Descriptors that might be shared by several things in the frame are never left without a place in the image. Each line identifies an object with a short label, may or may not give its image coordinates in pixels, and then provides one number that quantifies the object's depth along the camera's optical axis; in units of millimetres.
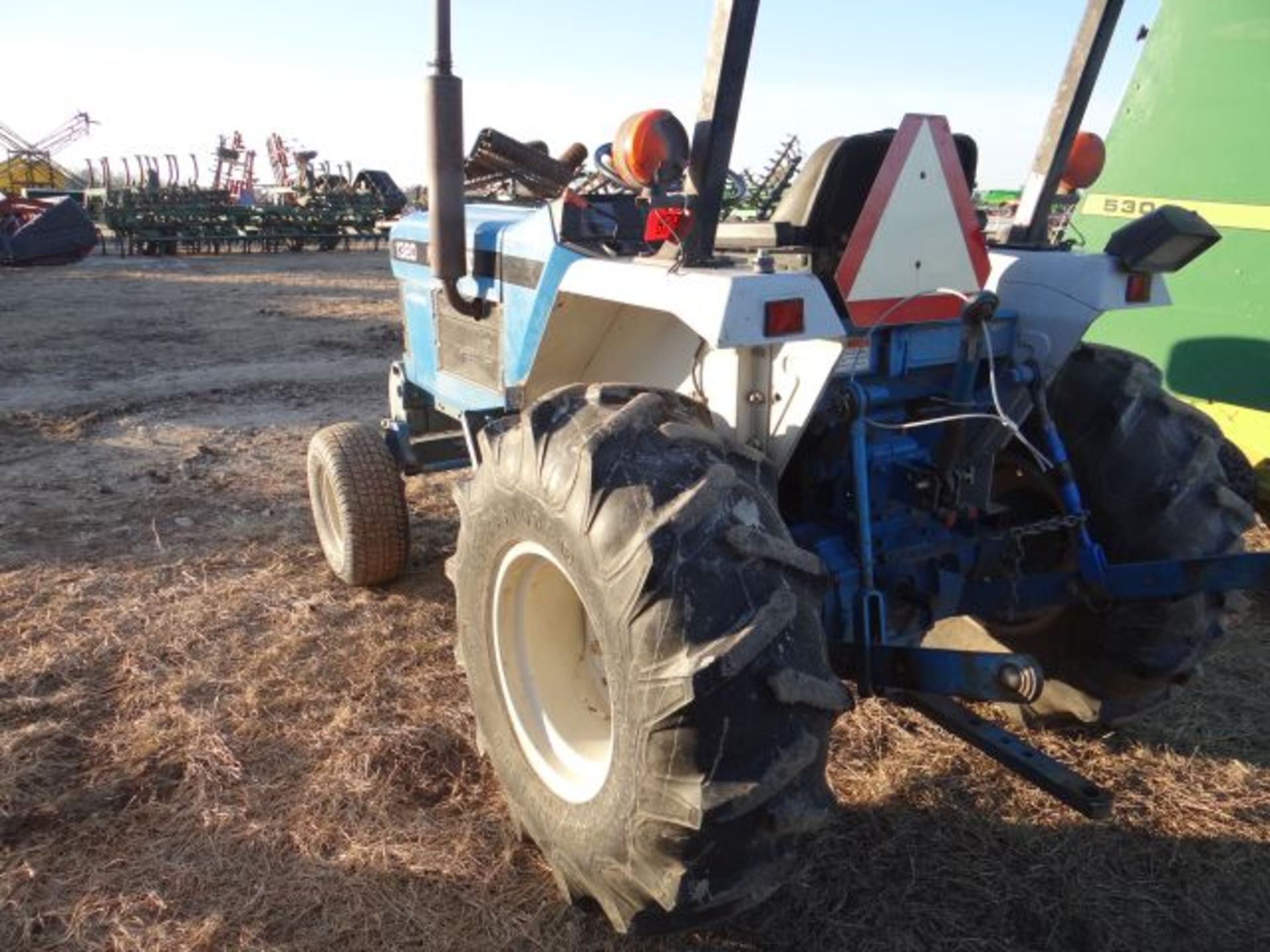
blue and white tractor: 1828
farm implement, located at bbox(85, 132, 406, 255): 21562
